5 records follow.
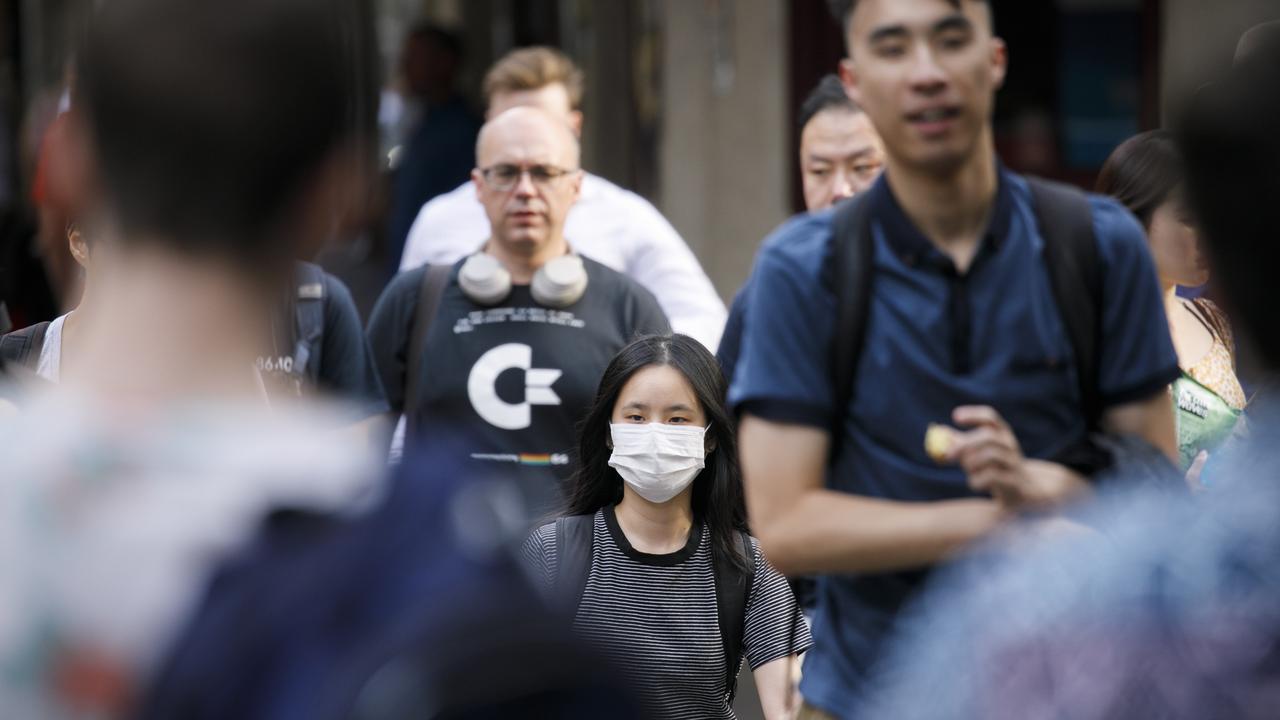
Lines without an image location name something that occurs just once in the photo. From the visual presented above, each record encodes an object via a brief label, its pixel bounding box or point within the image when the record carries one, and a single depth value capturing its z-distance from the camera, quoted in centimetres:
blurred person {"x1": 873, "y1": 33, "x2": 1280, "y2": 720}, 300
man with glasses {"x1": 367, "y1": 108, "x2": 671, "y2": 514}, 1116
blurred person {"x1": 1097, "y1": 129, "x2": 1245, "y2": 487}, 952
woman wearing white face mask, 915
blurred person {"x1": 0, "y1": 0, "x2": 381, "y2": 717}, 269
